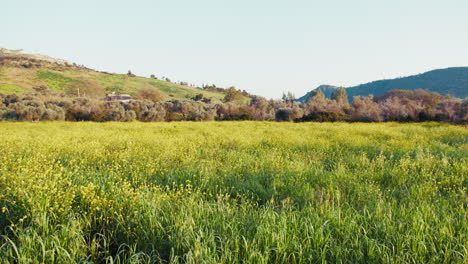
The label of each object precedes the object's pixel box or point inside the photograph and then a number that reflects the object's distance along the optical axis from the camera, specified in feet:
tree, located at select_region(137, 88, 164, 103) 321.48
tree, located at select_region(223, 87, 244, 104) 365.94
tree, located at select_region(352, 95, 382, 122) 118.52
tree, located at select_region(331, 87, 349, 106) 420.93
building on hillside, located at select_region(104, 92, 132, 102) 330.34
